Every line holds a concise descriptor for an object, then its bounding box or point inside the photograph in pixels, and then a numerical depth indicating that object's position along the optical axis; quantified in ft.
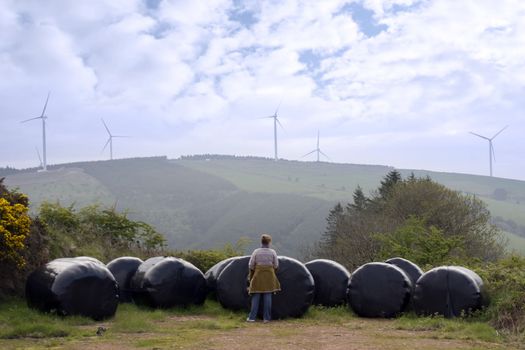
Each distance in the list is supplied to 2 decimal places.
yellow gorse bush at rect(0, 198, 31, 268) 50.44
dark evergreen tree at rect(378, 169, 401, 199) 185.35
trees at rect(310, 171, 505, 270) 116.67
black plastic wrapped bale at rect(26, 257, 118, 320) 46.78
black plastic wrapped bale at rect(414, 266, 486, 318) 50.72
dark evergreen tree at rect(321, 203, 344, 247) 168.29
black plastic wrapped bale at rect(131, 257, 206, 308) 54.80
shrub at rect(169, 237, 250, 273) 78.84
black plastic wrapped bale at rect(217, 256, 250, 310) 53.62
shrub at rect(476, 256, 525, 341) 45.06
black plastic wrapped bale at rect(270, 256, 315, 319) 51.72
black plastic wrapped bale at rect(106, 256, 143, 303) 59.47
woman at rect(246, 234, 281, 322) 49.60
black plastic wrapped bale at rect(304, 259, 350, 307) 57.31
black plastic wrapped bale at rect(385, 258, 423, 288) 61.77
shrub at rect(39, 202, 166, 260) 76.28
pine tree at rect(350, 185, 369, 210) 201.05
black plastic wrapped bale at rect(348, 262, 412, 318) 53.67
